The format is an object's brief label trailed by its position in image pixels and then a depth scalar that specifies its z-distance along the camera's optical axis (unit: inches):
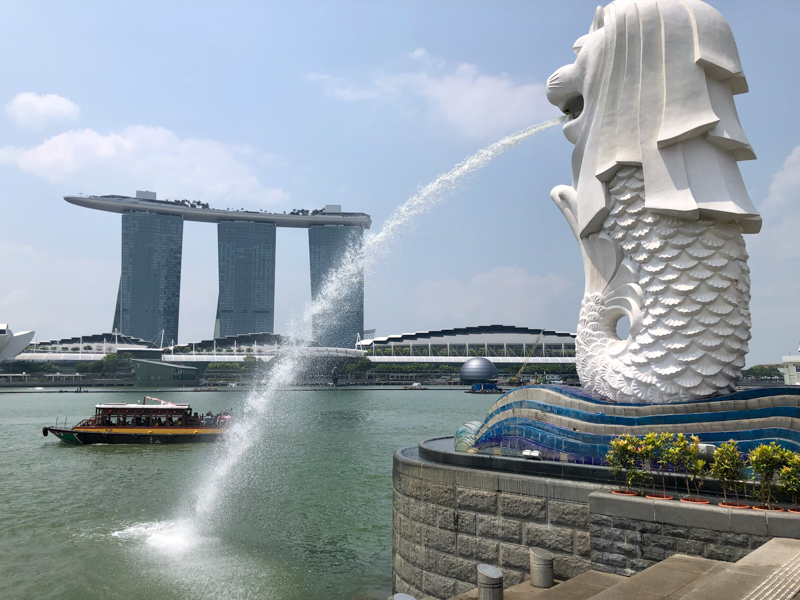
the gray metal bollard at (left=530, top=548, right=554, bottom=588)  304.5
